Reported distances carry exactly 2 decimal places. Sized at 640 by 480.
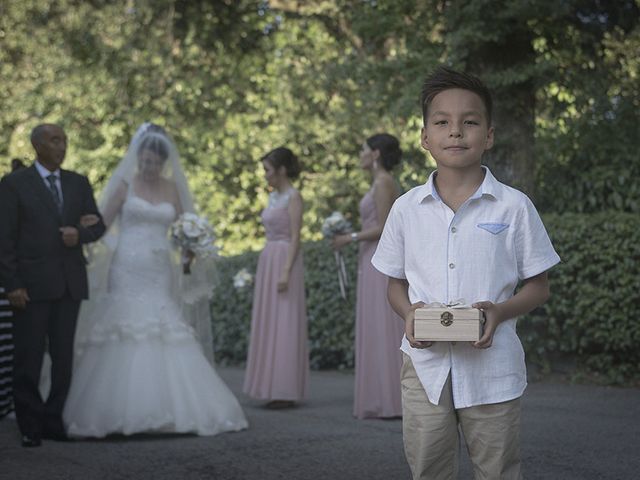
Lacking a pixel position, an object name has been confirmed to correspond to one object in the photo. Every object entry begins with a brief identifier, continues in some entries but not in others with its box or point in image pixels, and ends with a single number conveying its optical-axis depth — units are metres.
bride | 7.04
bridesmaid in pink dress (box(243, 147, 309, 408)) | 8.86
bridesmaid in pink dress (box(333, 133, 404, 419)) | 7.86
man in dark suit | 6.63
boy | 3.10
